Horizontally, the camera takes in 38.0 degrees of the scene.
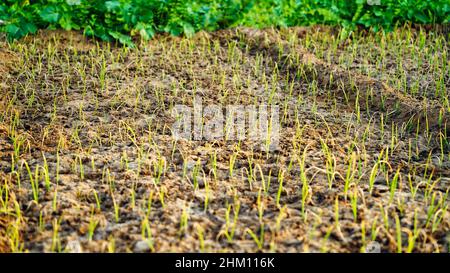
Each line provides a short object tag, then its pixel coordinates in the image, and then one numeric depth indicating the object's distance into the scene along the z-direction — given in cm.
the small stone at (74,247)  270
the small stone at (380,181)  336
